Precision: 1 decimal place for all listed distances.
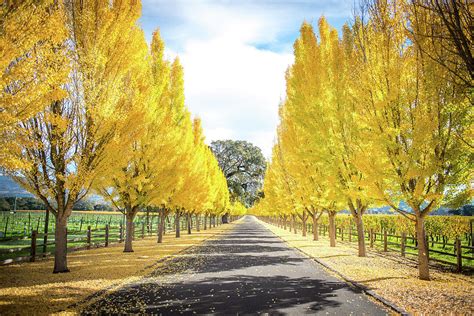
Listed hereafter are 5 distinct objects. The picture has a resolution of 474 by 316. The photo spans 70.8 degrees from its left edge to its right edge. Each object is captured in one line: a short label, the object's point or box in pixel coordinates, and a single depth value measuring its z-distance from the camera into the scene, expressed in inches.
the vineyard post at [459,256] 459.8
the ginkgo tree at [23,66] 259.6
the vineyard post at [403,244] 629.0
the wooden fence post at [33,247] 510.3
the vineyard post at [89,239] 692.3
